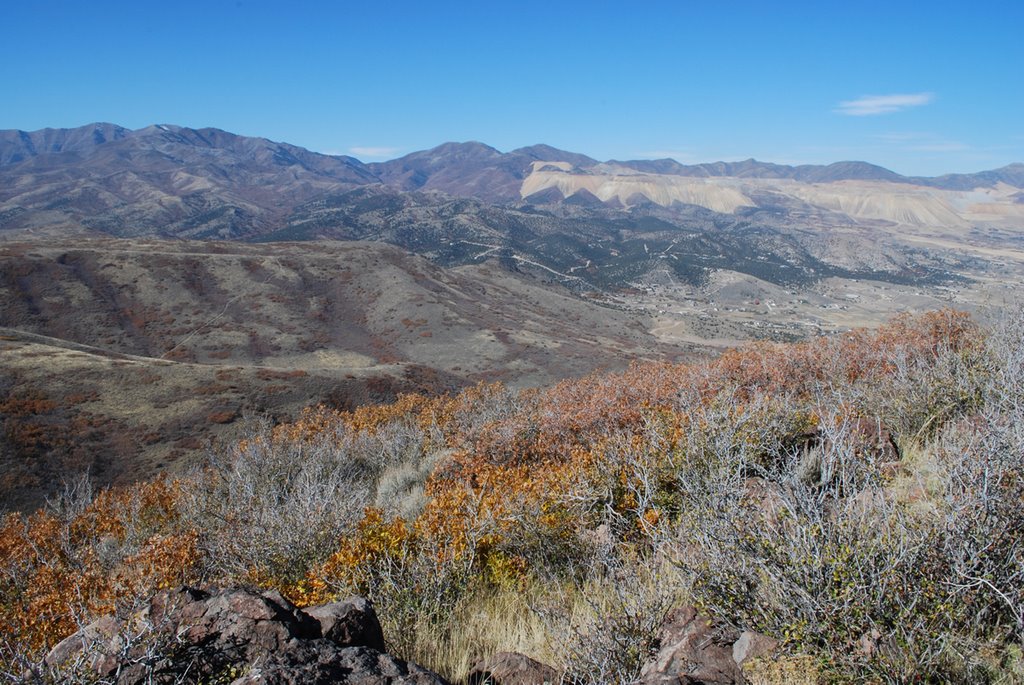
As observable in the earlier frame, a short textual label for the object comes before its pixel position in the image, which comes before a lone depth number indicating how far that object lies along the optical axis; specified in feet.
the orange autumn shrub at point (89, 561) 16.42
